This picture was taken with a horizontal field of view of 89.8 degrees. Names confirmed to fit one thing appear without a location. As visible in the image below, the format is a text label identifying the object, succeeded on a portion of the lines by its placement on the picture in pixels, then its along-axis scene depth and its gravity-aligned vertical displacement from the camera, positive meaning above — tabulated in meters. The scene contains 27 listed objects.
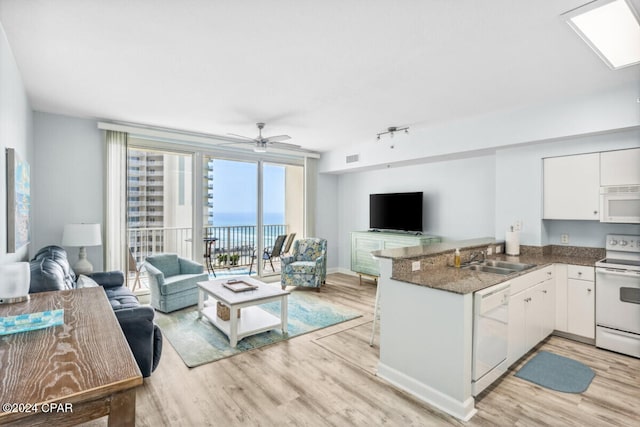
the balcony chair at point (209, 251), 6.30 -0.76
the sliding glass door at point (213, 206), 5.86 +0.14
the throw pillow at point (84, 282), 3.11 -0.69
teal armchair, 4.16 -0.90
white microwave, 3.13 +0.11
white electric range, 2.96 -0.85
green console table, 5.30 -0.51
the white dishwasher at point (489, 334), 2.24 -0.89
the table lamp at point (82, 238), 3.75 -0.30
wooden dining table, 0.90 -0.52
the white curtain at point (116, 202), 4.32 +0.15
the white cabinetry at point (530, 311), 2.70 -0.89
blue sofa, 2.45 -0.83
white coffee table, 3.28 -1.11
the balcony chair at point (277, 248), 6.23 -0.67
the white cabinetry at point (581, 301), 3.23 -0.88
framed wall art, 2.38 +0.09
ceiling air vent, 5.87 +1.04
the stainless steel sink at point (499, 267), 3.13 -0.53
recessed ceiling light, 1.92 +1.24
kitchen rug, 2.54 -1.34
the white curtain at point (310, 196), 6.52 +0.36
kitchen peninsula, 2.18 -0.82
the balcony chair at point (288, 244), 6.51 -0.62
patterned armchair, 5.34 -0.86
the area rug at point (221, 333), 3.13 -1.33
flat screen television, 5.47 +0.05
